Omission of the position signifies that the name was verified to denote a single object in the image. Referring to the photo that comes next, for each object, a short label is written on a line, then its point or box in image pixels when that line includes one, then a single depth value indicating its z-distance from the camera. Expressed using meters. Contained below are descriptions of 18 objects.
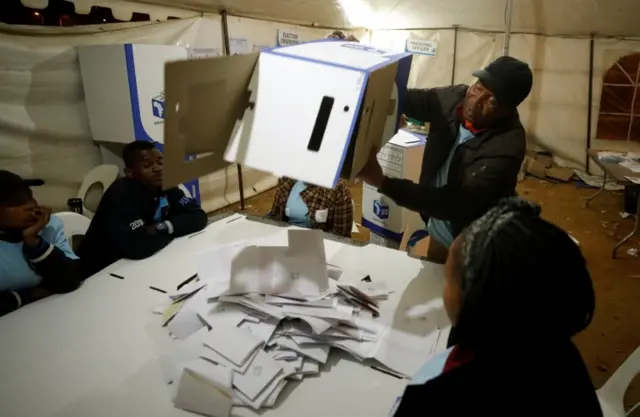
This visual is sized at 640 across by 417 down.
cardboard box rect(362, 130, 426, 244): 2.71
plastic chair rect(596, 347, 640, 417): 1.25
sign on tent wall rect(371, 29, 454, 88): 5.31
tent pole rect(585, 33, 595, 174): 4.94
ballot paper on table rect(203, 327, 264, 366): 1.17
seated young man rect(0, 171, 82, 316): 1.50
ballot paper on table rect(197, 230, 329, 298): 1.39
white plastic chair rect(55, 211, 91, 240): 2.04
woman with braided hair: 0.68
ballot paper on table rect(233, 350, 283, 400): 1.09
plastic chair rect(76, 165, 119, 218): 2.79
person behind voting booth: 2.21
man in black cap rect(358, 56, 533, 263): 1.44
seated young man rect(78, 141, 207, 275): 1.77
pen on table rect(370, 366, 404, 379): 1.18
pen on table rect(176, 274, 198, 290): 1.56
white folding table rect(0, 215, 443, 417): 1.08
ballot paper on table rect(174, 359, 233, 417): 1.05
